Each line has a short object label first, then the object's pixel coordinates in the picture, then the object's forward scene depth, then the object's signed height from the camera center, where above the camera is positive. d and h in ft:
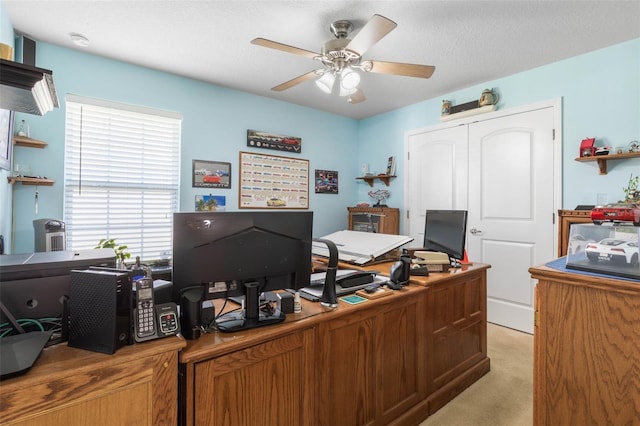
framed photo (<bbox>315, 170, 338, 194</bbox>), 15.01 +1.63
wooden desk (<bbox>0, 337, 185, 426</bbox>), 2.70 -1.70
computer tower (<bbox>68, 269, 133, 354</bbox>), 3.16 -1.03
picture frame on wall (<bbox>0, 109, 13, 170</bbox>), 6.27 +1.59
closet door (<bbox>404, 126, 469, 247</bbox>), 12.34 +1.82
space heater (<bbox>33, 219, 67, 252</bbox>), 6.89 -0.55
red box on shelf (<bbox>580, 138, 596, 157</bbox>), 8.79 +2.02
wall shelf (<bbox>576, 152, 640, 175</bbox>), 8.10 +1.65
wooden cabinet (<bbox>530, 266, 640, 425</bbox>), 3.34 -1.54
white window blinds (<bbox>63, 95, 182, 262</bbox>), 9.36 +1.21
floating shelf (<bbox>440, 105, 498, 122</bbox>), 11.22 +3.96
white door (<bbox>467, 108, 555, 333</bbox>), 10.15 +0.38
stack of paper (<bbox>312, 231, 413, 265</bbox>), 7.75 -0.85
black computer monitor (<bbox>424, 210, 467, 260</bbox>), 7.15 -0.40
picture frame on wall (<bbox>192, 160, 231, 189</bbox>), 11.50 +1.50
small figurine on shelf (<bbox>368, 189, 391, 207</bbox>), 15.05 +0.98
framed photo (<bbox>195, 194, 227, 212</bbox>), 11.59 +0.41
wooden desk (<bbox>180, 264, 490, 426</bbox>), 3.69 -2.28
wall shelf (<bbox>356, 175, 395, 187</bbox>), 14.74 +1.83
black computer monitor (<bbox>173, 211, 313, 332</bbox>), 3.75 -0.56
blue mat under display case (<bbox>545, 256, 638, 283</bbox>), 3.51 -0.66
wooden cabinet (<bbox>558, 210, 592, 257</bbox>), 8.34 -0.09
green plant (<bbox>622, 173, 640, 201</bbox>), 7.98 +0.79
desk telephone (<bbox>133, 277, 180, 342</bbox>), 3.41 -1.21
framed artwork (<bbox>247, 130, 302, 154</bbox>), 12.85 +3.17
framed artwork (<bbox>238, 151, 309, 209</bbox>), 12.76 +1.40
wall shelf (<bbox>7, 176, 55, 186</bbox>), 7.85 +0.80
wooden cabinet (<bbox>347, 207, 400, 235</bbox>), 13.98 -0.22
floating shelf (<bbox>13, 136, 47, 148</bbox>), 7.91 +1.81
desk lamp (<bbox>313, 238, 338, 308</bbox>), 4.92 -1.14
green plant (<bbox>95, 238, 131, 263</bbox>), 8.03 -0.90
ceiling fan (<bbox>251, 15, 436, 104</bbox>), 6.52 +3.63
